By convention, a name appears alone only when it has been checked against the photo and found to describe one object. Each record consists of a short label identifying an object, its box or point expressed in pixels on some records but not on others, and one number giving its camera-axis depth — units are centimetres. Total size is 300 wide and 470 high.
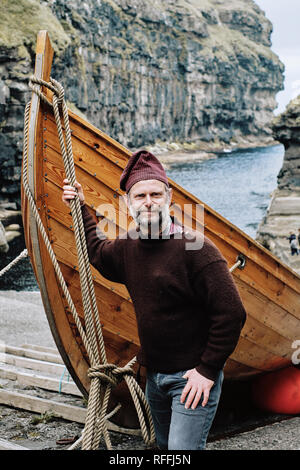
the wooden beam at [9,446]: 377
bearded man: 264
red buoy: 525
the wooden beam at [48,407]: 477
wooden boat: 380
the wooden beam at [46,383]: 549
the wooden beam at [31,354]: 673
